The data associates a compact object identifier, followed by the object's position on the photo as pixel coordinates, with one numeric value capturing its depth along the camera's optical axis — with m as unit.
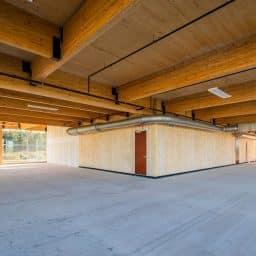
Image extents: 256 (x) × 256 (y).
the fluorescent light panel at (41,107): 6.30
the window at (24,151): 15.29
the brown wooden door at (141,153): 7.24
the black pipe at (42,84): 3.83
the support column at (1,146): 12.23
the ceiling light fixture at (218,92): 4.56
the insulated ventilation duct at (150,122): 6.62
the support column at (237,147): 12.75
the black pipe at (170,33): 2.40
